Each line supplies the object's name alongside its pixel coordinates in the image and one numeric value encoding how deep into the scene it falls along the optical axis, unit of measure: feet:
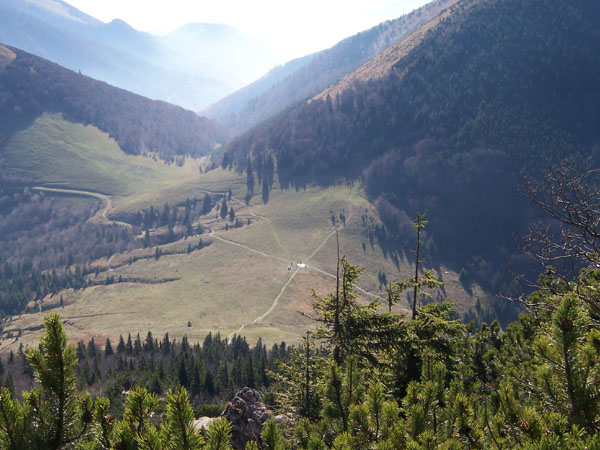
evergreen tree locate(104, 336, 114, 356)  311.47
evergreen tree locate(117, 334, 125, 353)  315.76
